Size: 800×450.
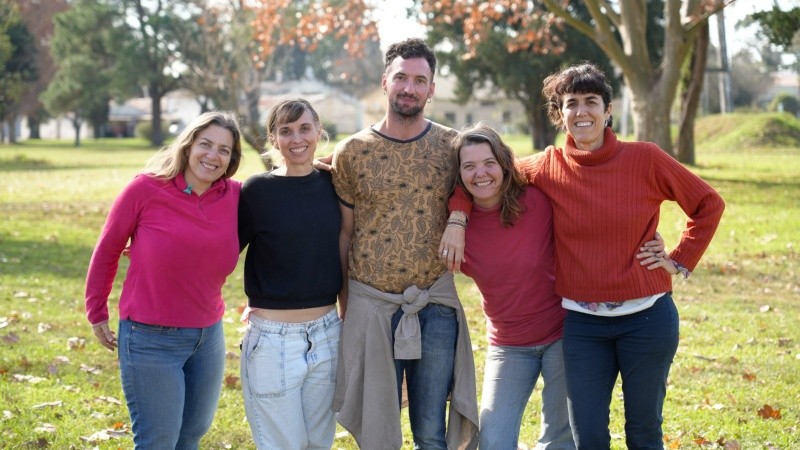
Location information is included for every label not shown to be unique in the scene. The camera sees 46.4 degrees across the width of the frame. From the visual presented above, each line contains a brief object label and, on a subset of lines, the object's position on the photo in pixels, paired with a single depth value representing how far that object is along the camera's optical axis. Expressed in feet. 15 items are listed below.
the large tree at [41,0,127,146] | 193.67
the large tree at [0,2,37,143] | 108.41
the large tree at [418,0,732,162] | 61.31
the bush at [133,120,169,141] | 232.53
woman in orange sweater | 13.89
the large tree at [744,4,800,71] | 53.93
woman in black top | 14.56
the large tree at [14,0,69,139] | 237.66
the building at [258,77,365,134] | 287.69
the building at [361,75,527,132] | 231.09
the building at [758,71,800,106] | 324.76
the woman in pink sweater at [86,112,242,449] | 13.56
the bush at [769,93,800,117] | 205.87
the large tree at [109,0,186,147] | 190.13
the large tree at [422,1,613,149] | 112.78
